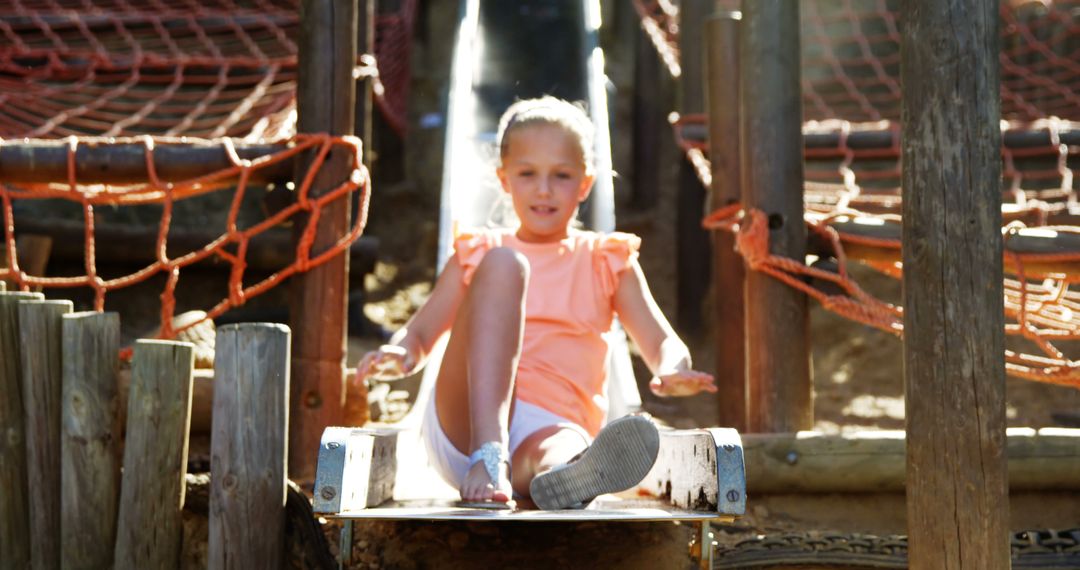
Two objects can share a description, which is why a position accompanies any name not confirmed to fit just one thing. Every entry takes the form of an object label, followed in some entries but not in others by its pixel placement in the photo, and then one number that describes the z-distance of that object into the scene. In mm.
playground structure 2854
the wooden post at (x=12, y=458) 2357
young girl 2172
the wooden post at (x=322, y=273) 2996
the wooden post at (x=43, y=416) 2334
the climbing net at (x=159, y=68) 4086
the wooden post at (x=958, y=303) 1830
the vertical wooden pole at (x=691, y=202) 4867
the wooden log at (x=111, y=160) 3018
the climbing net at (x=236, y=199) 2998
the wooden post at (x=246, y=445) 2146
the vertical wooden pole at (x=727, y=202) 3662
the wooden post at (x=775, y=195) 2990
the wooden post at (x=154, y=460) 2221
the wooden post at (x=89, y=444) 2277
